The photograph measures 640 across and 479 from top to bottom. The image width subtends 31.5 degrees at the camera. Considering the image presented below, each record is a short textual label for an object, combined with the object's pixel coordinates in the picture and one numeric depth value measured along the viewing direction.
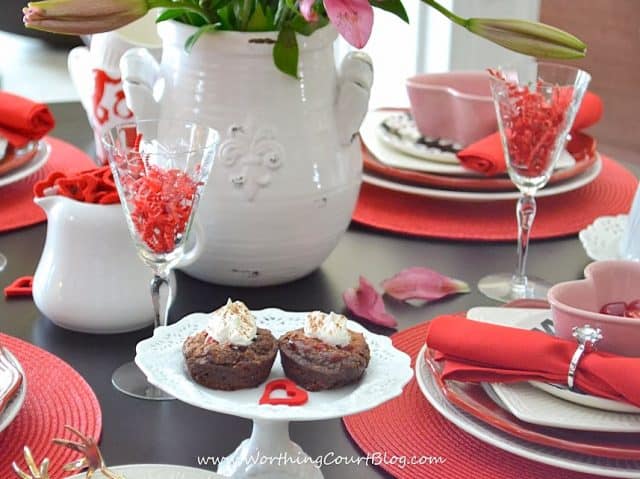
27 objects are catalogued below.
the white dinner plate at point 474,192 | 1.40
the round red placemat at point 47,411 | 0.86
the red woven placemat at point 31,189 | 1.36
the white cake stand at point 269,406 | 0.75
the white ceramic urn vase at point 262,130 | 1.12
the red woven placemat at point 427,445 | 0.85
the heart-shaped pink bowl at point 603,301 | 0.91
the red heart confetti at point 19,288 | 1.17
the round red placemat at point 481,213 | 1.37
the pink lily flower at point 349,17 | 0.86
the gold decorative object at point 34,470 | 0.70
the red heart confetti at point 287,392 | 0.80
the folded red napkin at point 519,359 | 0.86
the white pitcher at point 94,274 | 1.08
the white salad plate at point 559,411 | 0.85
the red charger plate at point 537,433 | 0.83
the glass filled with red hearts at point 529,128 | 1.16
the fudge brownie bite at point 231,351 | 0.81
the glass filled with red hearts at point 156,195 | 0.93
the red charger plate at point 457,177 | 1.42
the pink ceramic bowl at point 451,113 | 1.48
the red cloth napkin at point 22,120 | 1.48
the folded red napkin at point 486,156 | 1.41
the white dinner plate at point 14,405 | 0.86
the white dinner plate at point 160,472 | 0.75
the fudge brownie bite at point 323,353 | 0.82
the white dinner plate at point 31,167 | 1.42
